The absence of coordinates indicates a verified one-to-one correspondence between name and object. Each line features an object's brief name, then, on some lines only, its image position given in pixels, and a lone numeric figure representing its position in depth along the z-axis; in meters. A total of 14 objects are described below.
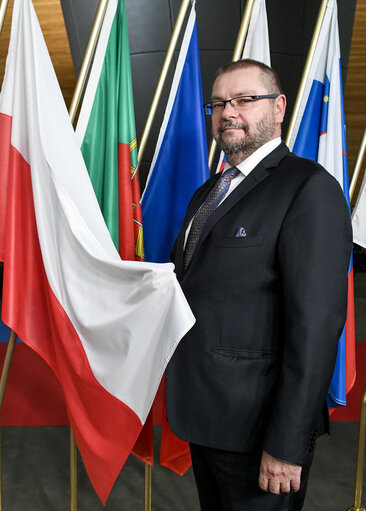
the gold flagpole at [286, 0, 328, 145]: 2.10
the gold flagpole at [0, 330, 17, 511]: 1.91
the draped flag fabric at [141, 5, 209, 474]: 2.14
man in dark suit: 1.25
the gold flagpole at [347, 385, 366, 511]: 2.14
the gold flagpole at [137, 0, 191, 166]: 2.07
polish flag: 1.47
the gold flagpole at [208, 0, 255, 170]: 2.03
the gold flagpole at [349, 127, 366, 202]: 2.17
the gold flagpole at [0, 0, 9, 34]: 1.97
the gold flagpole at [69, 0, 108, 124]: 1.98
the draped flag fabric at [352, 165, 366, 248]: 2.21
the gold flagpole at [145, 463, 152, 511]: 2.03
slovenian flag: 2.15
